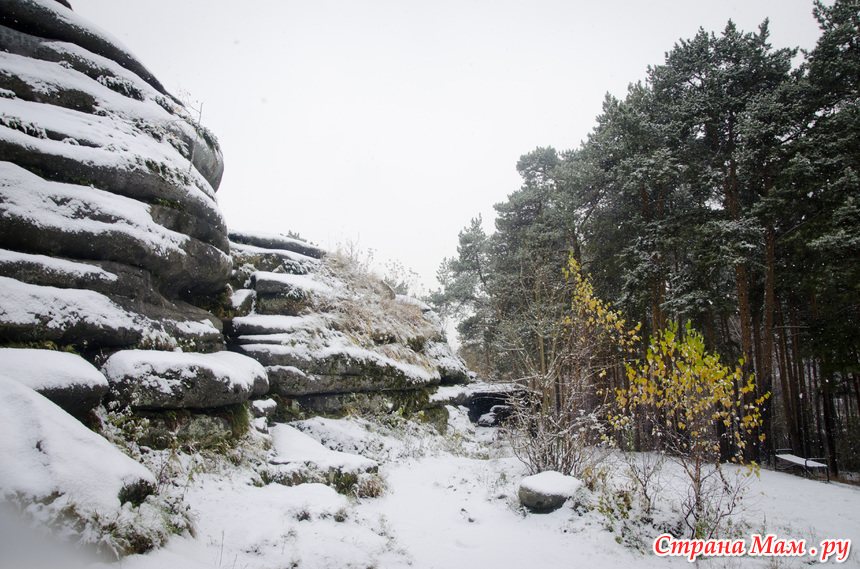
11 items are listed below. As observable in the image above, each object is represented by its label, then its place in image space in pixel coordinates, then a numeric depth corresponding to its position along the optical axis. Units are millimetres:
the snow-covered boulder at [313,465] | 5645
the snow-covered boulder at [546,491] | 6016
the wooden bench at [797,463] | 11821
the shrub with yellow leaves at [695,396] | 5043
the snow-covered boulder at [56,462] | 2479
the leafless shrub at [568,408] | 6895
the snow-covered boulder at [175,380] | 4637
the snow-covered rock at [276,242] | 10727
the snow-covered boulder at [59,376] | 3500
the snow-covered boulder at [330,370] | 7727
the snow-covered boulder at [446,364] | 13310
